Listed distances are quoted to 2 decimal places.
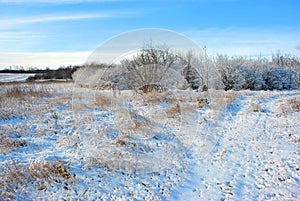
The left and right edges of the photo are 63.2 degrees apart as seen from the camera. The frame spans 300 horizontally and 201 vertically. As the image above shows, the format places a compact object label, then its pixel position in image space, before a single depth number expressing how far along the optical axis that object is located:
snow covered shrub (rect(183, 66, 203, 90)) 23.29
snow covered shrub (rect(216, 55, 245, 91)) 26.83
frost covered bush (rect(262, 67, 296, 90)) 29.08
